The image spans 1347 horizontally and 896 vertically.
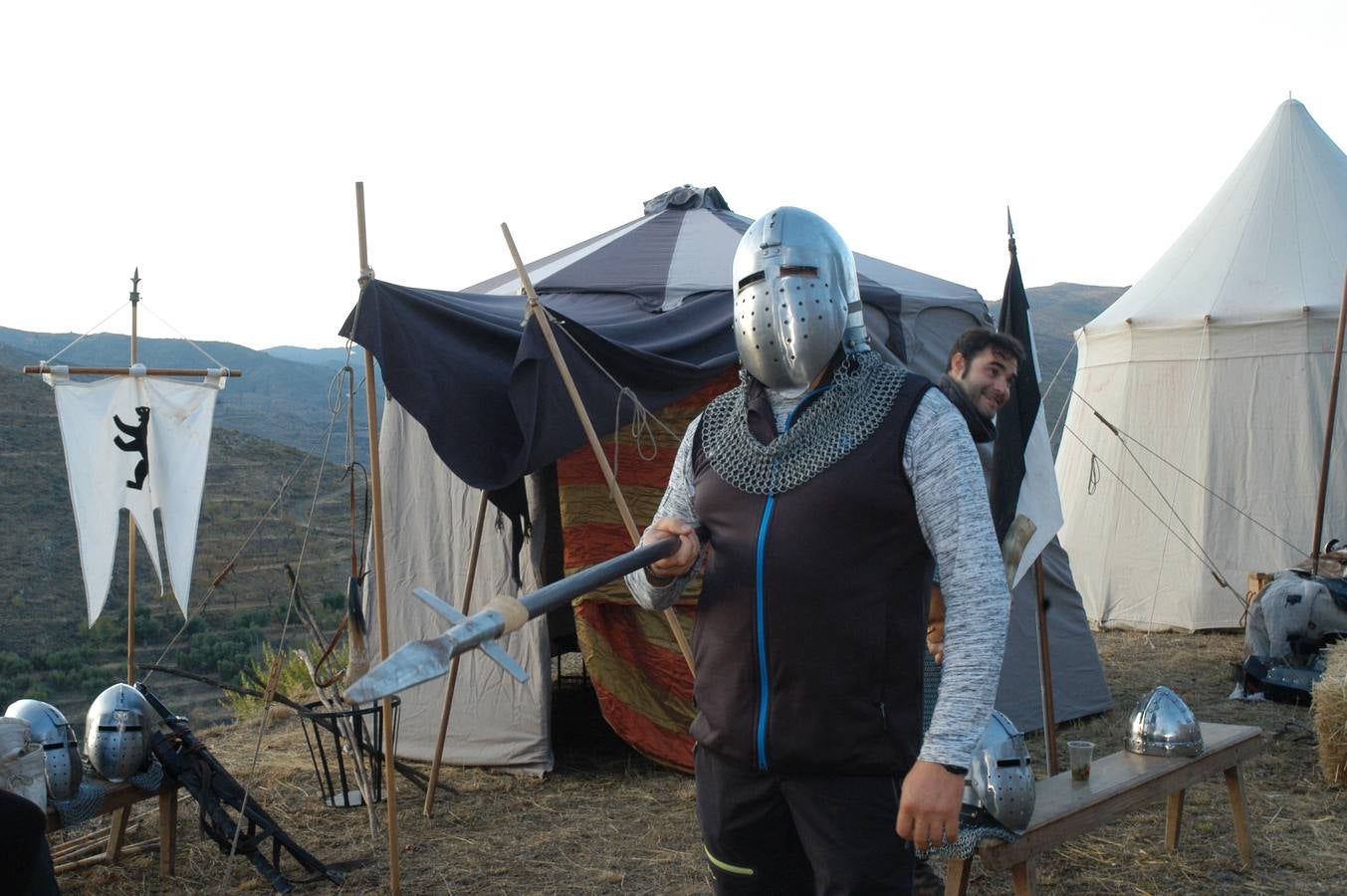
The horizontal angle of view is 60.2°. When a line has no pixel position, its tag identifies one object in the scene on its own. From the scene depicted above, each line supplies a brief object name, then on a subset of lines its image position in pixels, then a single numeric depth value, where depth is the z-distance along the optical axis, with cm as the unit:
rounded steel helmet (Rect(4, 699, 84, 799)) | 332
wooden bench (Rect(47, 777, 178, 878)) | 351
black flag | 377
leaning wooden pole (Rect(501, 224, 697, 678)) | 350
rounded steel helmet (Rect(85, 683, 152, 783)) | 350
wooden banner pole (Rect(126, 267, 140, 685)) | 396
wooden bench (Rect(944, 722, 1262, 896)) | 271
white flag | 412
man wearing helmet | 152
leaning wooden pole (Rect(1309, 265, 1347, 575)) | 656
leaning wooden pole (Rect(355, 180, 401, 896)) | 329
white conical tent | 773
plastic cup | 307
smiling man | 308
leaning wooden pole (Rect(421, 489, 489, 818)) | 426
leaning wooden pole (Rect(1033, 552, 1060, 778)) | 377
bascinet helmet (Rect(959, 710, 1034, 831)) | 264
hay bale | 422
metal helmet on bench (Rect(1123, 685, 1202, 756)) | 332
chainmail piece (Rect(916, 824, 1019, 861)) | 264
